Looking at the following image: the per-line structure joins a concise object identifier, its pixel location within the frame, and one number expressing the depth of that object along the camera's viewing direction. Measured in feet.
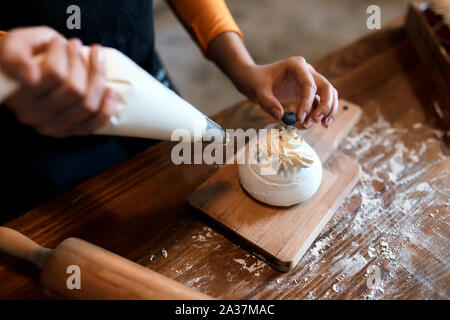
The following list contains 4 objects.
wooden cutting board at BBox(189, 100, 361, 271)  2.38
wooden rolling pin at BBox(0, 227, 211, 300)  1.96
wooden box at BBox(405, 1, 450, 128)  3.57
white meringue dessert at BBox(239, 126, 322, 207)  2.49
